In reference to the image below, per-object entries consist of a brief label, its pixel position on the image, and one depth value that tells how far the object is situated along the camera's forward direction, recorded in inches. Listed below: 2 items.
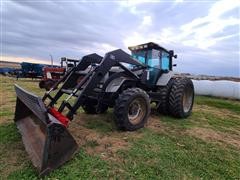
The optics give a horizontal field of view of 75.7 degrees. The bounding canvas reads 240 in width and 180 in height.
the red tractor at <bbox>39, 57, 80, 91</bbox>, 397.6
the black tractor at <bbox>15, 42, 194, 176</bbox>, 86.2
